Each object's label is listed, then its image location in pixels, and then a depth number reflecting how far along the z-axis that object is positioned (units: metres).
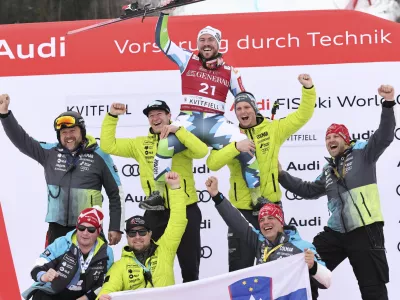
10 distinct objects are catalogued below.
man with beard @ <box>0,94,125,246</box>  12.27
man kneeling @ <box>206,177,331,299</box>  10.88
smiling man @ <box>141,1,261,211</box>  12.09
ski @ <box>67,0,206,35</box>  12.54
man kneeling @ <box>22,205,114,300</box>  11.29
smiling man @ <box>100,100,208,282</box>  11.99
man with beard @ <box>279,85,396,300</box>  11.83
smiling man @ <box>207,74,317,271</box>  12.13
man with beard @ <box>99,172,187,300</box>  11.21
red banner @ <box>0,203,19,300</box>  14.06
